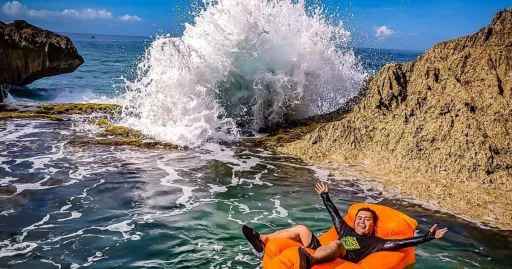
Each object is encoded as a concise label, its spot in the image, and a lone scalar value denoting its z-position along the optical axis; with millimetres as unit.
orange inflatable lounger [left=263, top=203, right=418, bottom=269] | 4832
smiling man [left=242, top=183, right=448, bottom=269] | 5238
